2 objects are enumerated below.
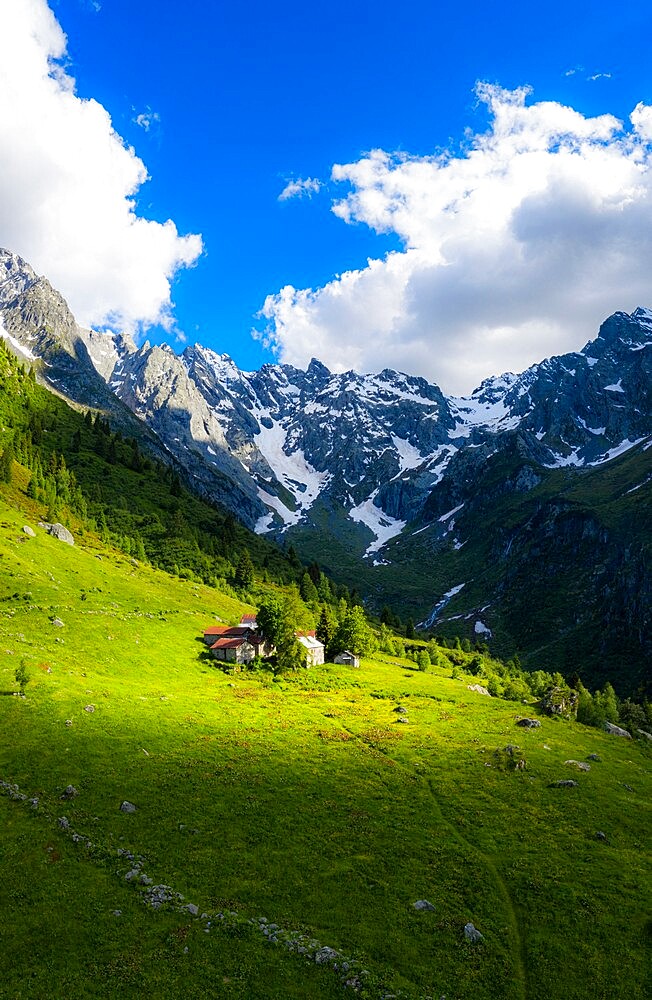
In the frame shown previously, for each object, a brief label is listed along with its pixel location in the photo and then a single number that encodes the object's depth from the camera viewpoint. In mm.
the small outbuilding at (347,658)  95438
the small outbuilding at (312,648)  90062
